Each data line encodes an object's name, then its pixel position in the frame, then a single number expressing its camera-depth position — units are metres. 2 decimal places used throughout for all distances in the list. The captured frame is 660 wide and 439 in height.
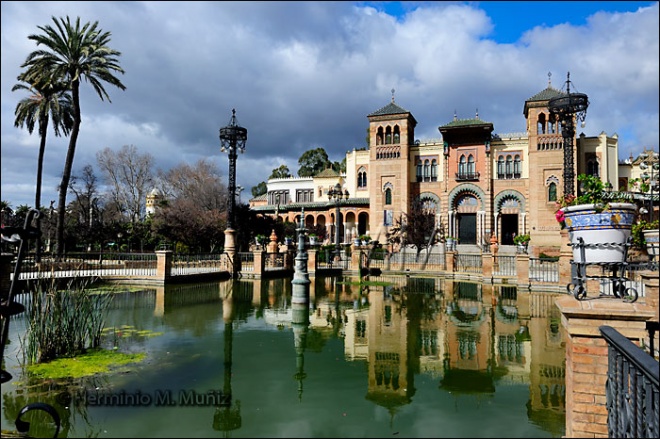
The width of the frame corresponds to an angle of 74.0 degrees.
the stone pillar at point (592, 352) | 3.38
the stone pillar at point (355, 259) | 25.69
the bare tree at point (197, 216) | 31.42
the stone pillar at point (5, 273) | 9.74
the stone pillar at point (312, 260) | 23.84
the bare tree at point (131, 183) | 43.62
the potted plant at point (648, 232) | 9.27
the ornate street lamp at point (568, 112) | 23.48
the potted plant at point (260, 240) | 33.69
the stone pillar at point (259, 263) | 22.06
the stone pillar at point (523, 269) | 18.25
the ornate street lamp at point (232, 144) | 25.02
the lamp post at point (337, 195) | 27.85
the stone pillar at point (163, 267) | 17.84
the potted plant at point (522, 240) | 33.88
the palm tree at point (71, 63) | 22.54
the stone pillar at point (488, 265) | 21.09
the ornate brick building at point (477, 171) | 38.69
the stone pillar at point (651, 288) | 4.21
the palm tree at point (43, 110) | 24.52
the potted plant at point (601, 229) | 4.16
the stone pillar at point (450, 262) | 24.64
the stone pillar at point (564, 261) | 15.57
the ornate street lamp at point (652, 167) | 12.49
